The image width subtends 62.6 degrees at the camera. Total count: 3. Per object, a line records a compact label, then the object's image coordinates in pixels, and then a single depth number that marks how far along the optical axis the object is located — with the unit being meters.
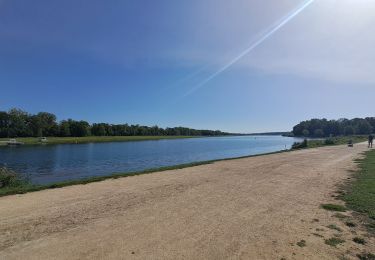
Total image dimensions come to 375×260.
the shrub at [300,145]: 45.61
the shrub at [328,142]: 52.71
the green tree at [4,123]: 102.94
